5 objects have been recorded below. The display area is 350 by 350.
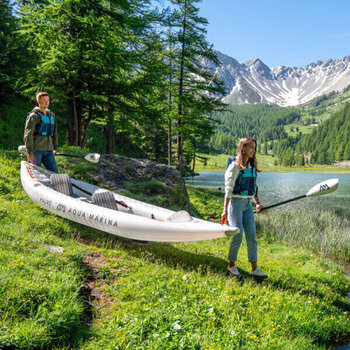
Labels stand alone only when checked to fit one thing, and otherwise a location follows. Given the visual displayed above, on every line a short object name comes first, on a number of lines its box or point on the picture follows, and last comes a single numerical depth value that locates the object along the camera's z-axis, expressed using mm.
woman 4504
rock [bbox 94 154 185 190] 10705
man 6273
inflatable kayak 4458
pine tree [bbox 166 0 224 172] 18859
